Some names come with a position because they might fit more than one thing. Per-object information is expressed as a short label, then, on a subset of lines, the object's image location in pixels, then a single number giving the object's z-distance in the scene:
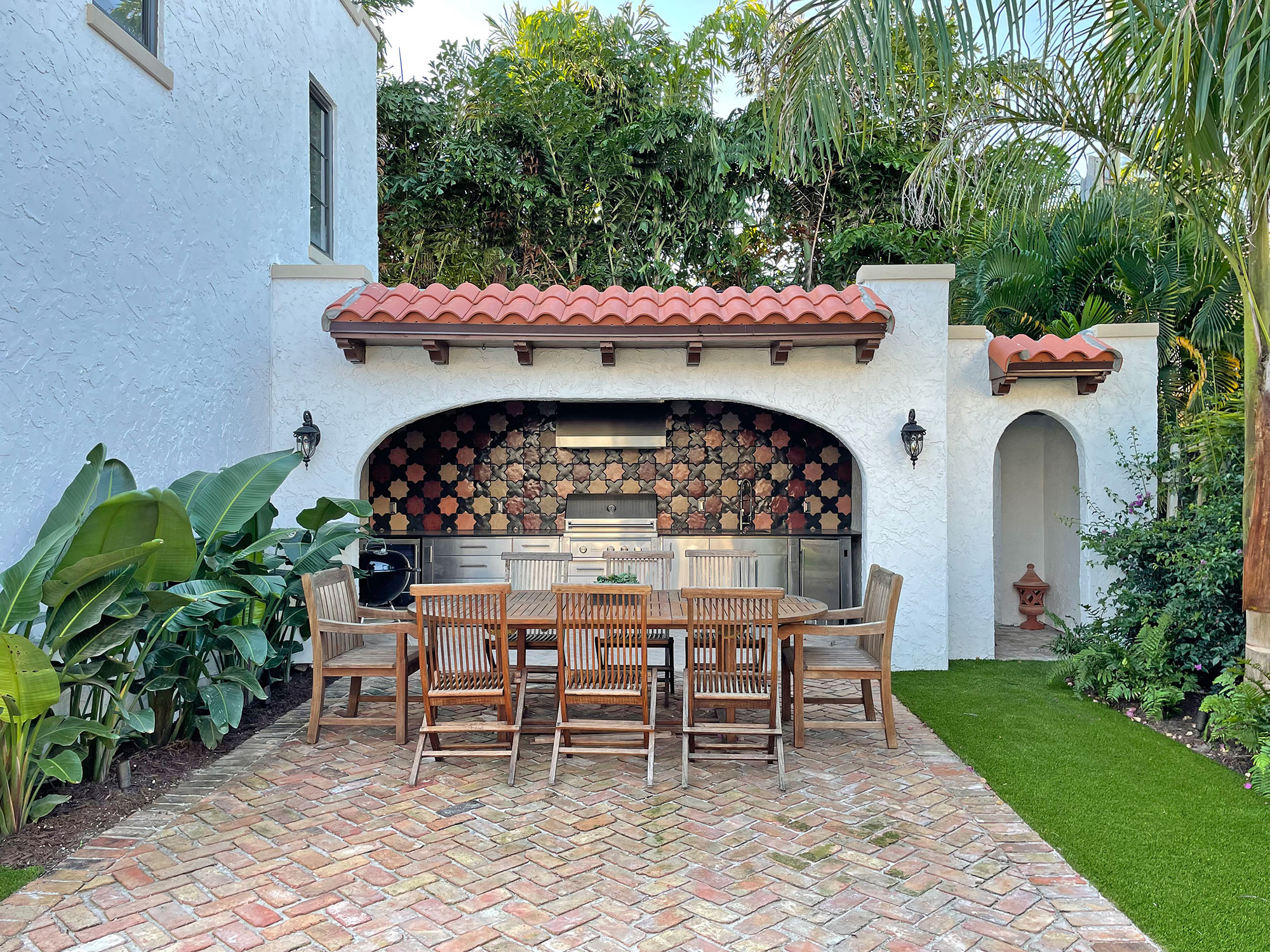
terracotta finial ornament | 9.48
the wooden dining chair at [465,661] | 4.55
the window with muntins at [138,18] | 5.35
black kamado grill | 7.98
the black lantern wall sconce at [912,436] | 7.11
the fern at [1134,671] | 5.84
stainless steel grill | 8.96
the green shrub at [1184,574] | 5.80
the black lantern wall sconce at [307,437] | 7.14
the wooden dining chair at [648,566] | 6.66
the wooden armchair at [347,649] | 5.03
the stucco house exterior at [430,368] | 4.94
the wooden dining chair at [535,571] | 6.77
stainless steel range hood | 9.23
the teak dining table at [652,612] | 4.87
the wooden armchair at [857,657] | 4.96
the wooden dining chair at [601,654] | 4.54
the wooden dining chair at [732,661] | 4.50
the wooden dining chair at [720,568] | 6.58
